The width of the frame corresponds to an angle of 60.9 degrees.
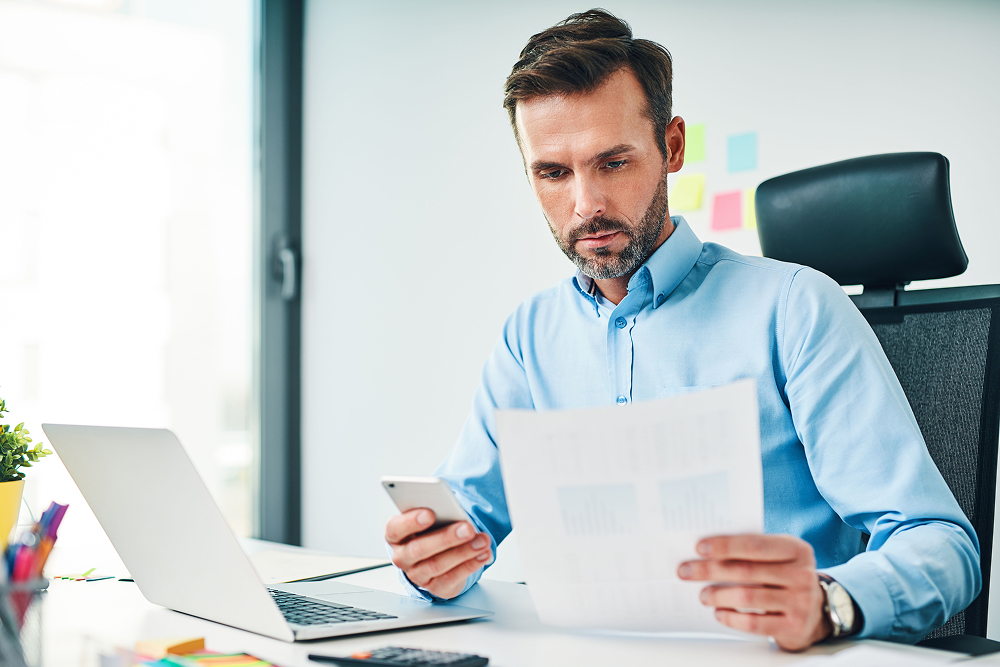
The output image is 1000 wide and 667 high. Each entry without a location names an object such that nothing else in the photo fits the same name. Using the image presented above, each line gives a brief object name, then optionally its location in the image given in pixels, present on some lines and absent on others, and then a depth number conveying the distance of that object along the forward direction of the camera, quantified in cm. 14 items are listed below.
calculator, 64
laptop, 74
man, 83
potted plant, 100
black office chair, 104
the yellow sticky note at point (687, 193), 181
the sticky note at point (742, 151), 173
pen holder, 53
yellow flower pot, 99
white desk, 69
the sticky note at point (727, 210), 174
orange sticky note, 65
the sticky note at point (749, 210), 172
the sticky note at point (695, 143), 181
